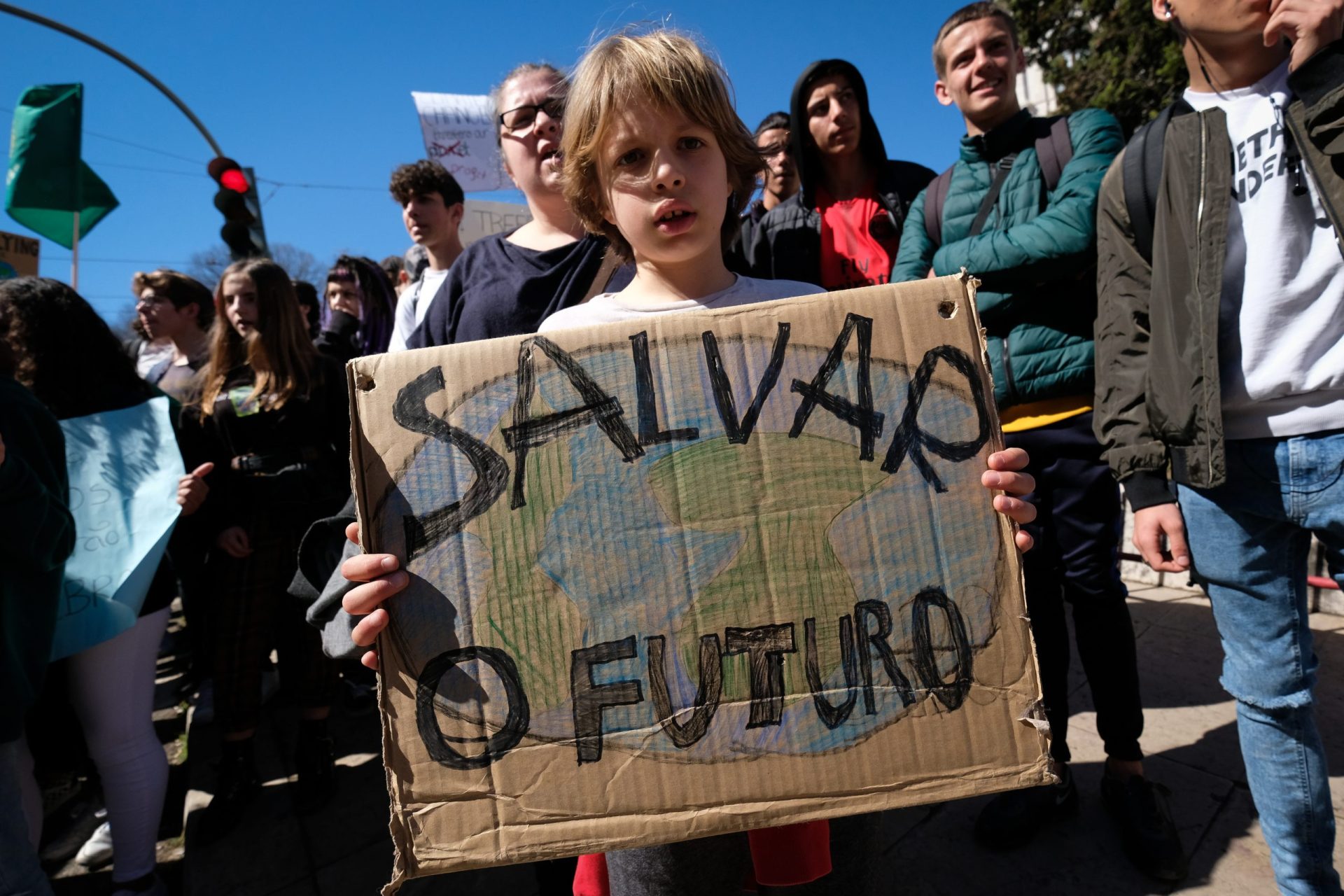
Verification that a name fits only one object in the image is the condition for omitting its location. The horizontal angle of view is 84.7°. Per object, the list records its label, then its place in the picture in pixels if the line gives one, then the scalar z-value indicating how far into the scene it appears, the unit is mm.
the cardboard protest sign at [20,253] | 4617
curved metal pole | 6391
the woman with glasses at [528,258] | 1566
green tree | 7477
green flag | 4688
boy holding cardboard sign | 1226
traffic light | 6895
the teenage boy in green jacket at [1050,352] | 1835
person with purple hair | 4309
